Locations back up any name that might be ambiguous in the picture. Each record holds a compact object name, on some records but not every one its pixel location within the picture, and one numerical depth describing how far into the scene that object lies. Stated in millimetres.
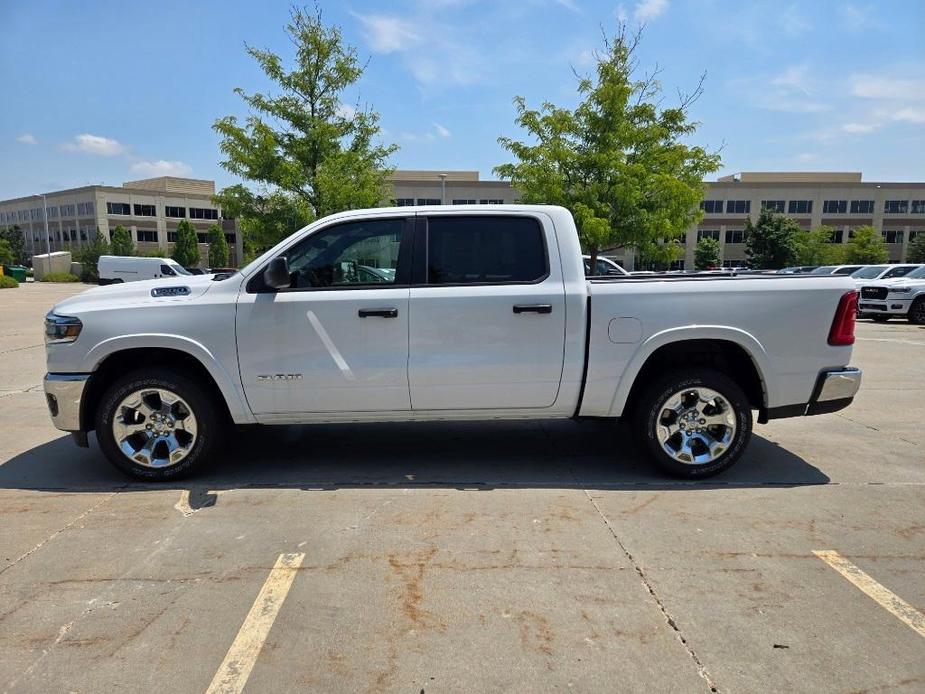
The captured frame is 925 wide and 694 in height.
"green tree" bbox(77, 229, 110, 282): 64312
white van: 41844
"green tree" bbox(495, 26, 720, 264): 15008
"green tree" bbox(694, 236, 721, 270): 64750
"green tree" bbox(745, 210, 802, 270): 58406
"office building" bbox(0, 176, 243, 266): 83938
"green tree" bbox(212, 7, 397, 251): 14555
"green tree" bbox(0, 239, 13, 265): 70125
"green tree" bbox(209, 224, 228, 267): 78438
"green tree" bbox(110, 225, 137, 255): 66188
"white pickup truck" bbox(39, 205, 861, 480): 4367
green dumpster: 60125
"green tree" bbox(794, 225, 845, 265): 57656
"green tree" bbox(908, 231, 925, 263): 61500
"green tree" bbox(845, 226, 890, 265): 56625
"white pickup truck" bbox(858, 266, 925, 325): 17062
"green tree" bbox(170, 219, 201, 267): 75625
